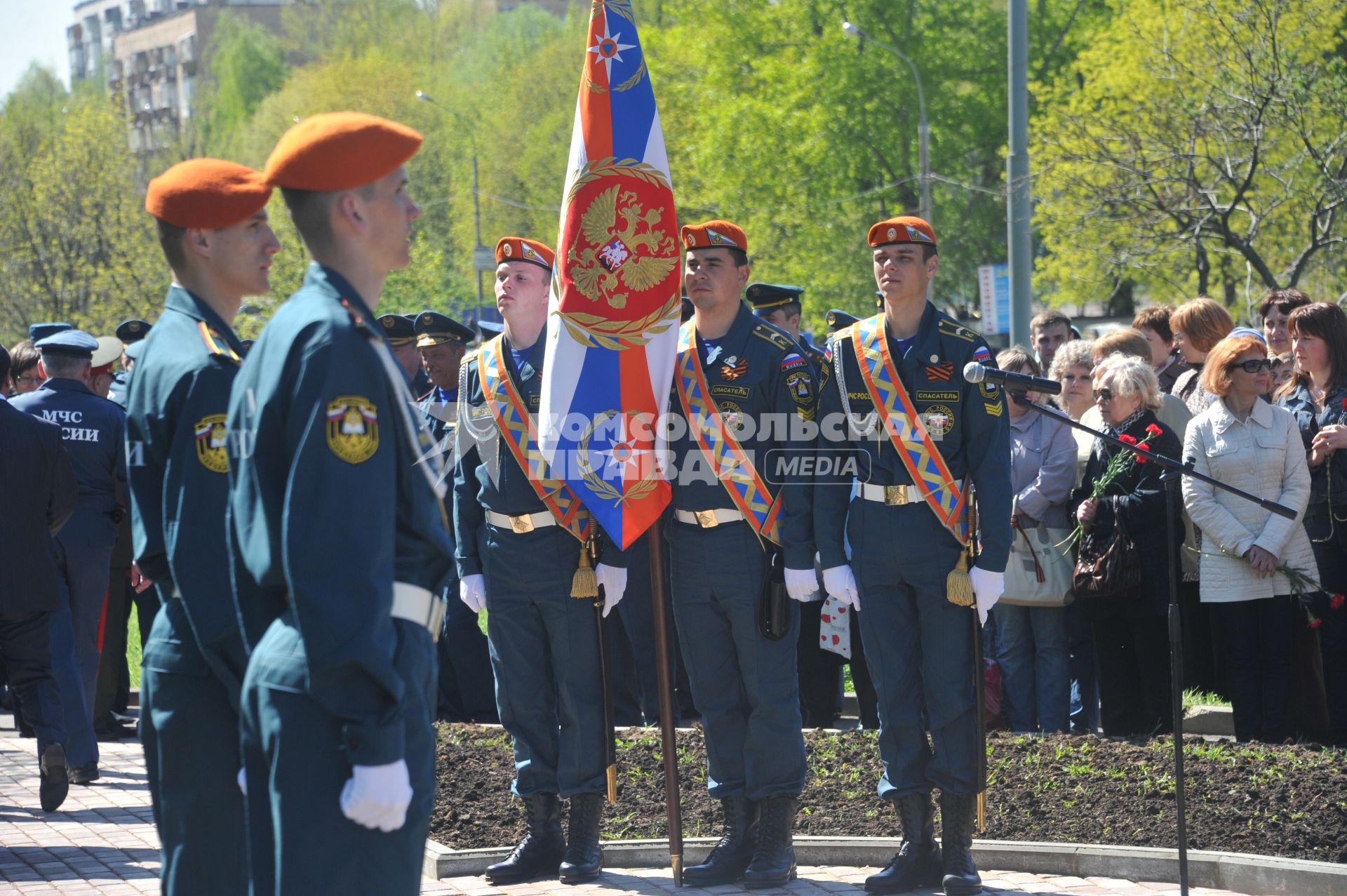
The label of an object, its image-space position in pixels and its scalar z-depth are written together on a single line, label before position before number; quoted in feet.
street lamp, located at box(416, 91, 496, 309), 155.12
